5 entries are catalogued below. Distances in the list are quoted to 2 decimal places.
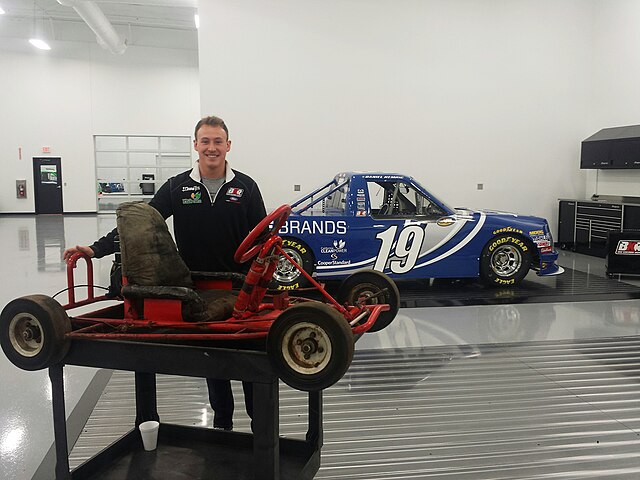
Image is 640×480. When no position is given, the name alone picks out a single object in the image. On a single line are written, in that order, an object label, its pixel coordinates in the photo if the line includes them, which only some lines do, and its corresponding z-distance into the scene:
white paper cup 2.33
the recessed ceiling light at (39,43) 14.66
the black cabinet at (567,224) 9.65
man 2.56
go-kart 1.83
